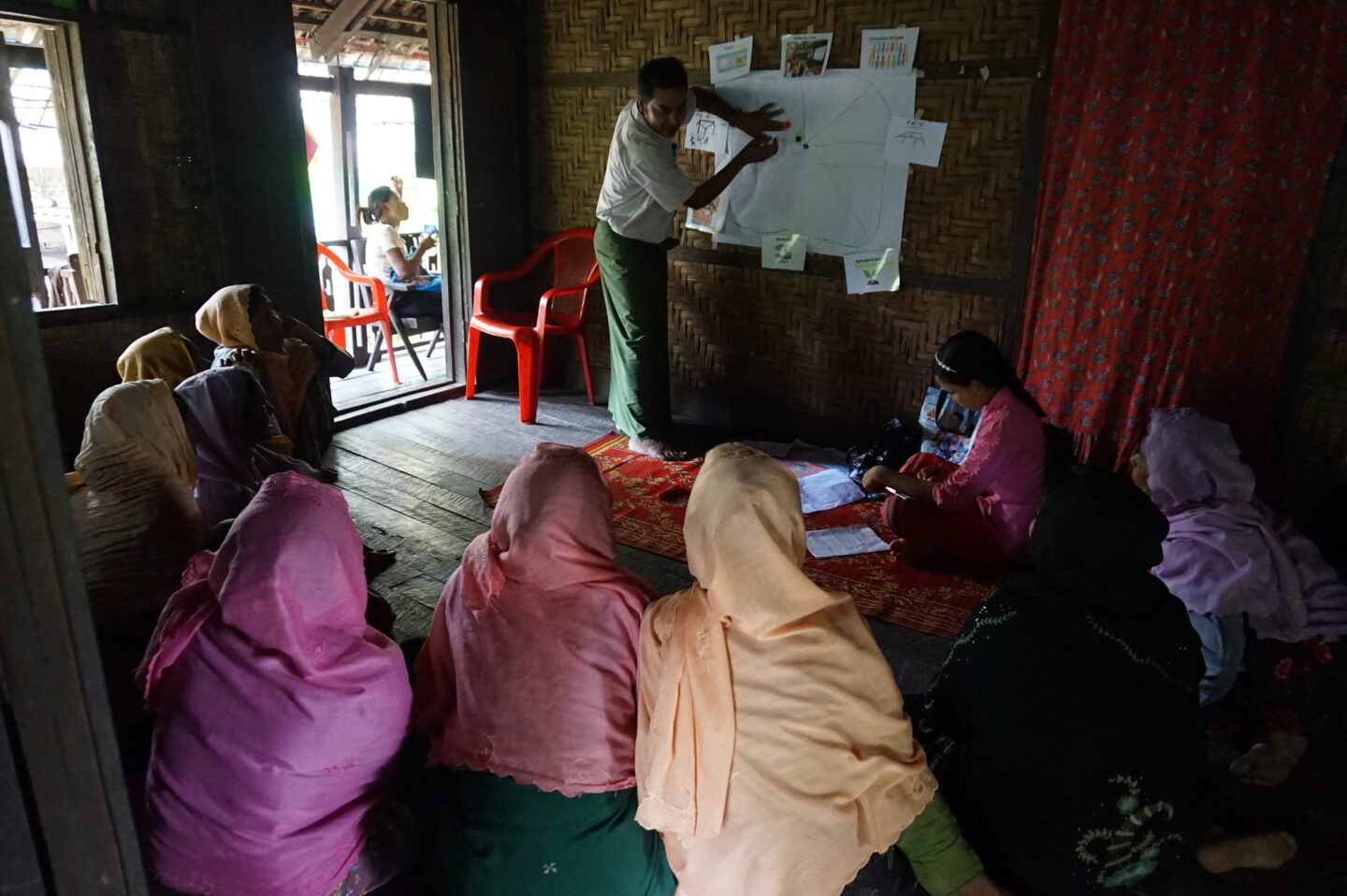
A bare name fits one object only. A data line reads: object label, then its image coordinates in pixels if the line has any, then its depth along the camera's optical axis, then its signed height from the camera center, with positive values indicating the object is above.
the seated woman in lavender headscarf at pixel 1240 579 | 1.88 -0.79
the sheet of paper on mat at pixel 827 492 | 3.36 -1.14
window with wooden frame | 3.09 +0.08
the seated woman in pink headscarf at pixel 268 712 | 1.25 -0.76
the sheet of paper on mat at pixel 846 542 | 2.96 -1.16
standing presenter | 3.55 -0.12
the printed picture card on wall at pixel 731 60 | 3.74 +0.57
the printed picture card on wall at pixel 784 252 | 3.81 -0.24
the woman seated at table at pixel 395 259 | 5.02 -0.43
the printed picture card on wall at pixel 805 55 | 3.55 +0.57
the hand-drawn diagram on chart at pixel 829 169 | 3.51 +0.12
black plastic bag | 3.58 -1.01
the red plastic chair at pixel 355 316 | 4.73 -0.72
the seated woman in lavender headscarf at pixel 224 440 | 2.41 -0.72
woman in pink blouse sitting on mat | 2.56 -0.85
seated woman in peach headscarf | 1.17 -0.70
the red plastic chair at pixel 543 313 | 4.23 -0.64
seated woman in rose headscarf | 1.29 -0.78
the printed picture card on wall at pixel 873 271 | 3.60 -0.30
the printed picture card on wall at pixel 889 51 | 3.36 +0.57
